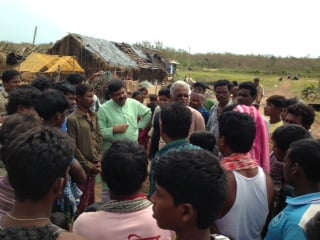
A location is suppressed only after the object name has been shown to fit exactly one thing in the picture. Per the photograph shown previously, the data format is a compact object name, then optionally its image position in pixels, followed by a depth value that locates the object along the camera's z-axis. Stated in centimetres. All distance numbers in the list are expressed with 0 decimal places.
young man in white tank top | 224
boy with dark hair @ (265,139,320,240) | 182
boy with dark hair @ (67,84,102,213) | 357
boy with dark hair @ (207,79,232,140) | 475
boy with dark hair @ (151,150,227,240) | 150
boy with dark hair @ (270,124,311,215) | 260
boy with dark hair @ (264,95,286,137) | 438
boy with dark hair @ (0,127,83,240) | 144
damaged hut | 1776
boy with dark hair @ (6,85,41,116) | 321
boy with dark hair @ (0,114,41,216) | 211
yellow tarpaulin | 1492
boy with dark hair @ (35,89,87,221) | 292
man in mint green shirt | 421
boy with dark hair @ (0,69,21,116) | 488
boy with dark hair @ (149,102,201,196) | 267
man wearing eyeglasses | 423
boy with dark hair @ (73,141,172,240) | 183
